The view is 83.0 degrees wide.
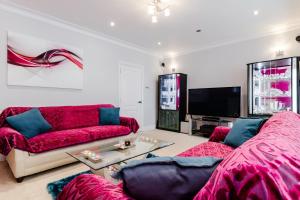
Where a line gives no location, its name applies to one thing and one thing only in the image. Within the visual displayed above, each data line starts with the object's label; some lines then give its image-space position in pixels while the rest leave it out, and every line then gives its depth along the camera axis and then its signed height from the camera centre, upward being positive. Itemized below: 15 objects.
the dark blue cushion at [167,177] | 0.66 -0.31
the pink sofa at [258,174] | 0.38 -0.18
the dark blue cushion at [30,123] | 2.44 -0.35
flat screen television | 4.09 -0.02
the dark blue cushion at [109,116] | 3.59 -0.34
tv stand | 4.45 -0.65
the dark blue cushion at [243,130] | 1.97 -0.35
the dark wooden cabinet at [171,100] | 5.18 +0.02
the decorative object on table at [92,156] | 1.78 -0.61
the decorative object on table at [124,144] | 2.26 -0.60
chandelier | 2.70 +1.56
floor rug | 1.89 -1.01
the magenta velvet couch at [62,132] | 2.12 -0.52
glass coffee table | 1.75 -0.63
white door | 4.72 +0.28
